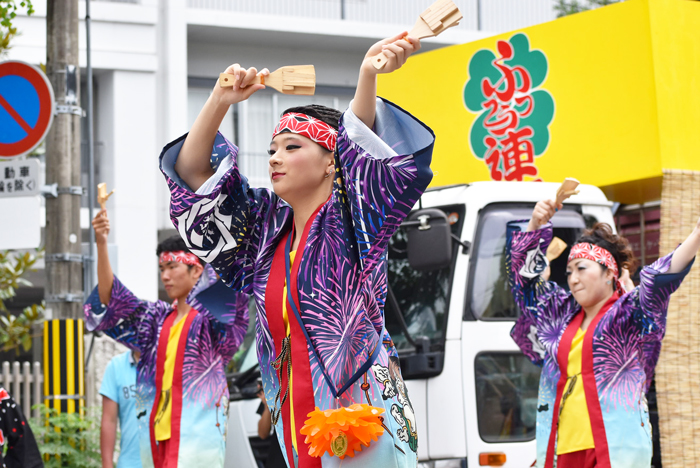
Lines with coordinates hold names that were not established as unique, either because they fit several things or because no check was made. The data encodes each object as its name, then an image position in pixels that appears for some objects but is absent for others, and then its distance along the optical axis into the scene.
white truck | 9.40
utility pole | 11.07
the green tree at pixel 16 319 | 14.37
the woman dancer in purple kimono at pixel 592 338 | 8.31
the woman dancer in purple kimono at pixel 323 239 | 4.54
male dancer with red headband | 8.68
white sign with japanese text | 9.82
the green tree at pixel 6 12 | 10.70
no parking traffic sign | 9.95
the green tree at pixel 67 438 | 11.22
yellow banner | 10.59
